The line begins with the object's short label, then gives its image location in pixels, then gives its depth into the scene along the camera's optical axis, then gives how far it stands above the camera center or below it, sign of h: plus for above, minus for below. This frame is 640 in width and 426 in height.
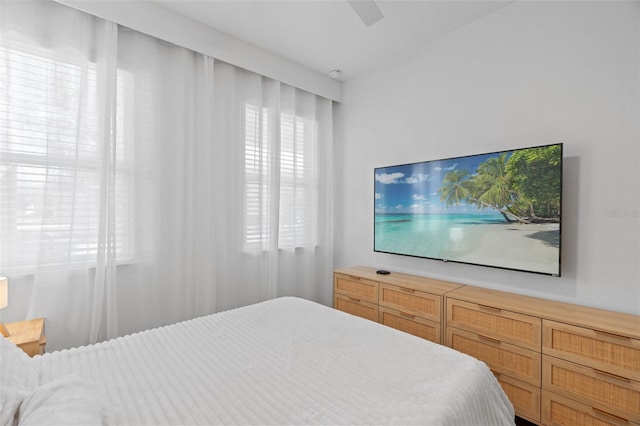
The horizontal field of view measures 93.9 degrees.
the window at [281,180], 2.93 +0.33
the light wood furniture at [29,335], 1.57 -0.70
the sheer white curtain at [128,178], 1.89 +0.24
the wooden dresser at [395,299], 2.29 -0.74
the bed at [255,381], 0.94 -0.66
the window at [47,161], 1.83 +0.31
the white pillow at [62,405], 0.77 -0.55
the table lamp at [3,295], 1.59 -0.47
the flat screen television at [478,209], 1.99 +0.04
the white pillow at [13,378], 0.84 -0.57
